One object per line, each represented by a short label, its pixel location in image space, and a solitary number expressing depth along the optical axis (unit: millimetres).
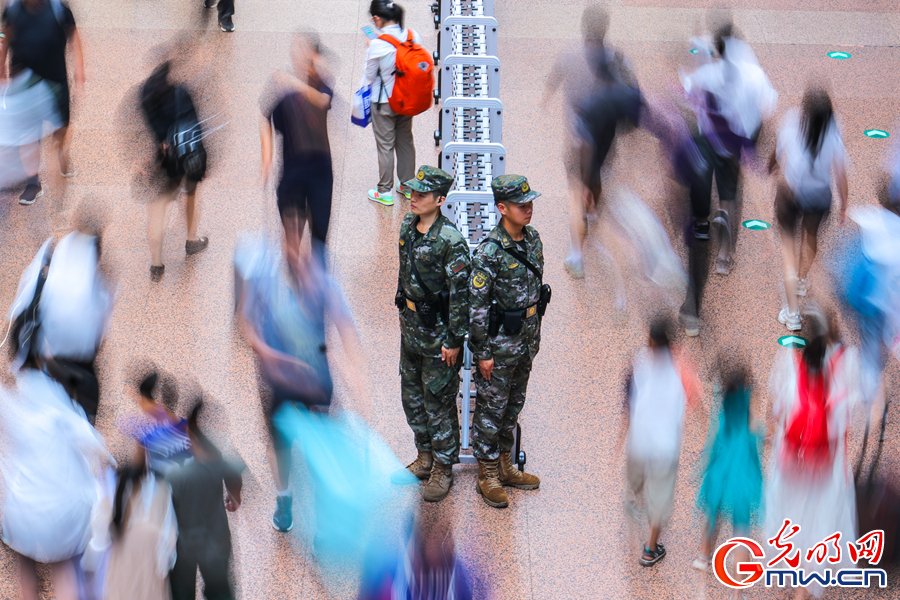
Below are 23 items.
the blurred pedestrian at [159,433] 7746
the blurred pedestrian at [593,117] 13187
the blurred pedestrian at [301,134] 12180
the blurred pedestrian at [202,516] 7781
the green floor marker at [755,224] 15445
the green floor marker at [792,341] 13195
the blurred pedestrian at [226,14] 21187
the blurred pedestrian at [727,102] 12953
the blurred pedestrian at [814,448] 8633
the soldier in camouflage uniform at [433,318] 9602
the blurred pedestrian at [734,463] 8555
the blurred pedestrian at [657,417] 8953
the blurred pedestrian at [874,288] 10977
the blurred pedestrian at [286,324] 9258
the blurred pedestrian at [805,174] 12102
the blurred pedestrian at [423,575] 6926
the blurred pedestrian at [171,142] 12883
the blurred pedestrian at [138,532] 7605
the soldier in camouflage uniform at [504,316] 9555
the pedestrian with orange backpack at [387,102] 14125
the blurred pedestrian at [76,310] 9680
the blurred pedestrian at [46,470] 7934
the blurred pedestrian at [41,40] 14062
